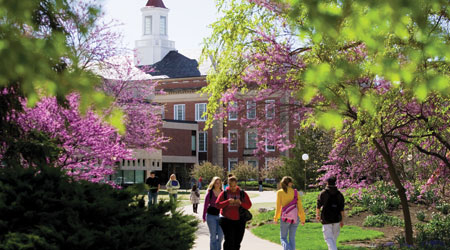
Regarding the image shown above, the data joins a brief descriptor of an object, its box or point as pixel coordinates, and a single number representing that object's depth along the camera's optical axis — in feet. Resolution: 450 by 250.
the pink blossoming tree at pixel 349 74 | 22.04
